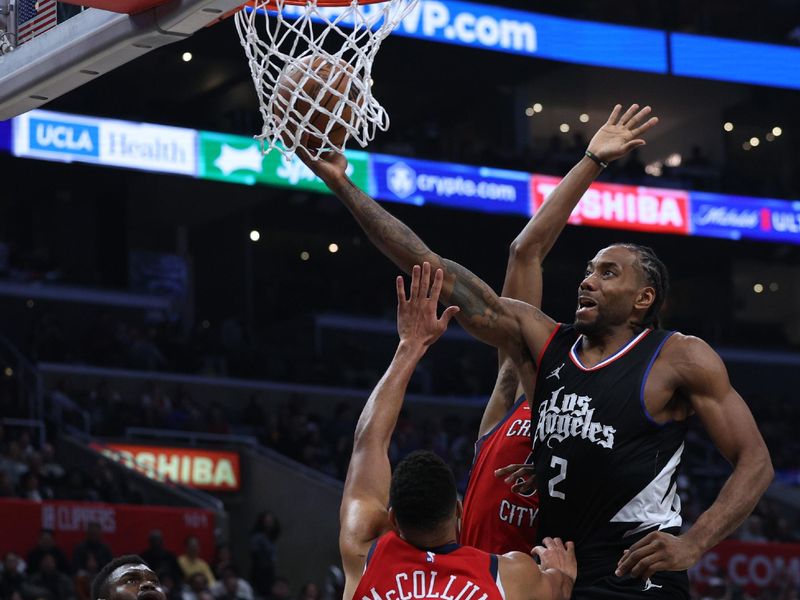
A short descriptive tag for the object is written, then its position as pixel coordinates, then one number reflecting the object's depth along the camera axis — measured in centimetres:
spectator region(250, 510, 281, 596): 1413
